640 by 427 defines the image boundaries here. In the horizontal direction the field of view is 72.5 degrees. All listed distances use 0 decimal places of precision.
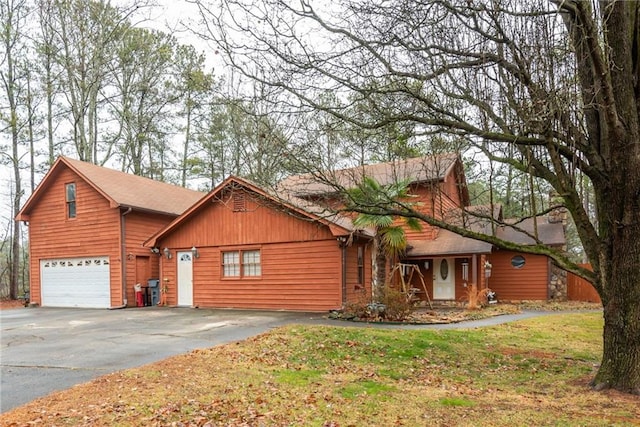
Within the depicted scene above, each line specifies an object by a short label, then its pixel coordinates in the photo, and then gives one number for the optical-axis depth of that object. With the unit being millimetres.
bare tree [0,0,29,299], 23281
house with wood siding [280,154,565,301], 16891
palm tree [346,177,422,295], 11922
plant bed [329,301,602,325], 11648
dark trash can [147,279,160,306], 18141
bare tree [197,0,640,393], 5230
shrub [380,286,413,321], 11531
